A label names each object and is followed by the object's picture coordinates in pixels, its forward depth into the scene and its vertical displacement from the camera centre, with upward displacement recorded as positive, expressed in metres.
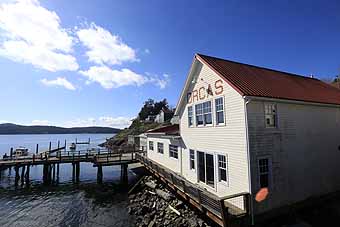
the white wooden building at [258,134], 11.65 -0.10
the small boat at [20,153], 50.21 -4.10
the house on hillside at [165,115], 77.88 +6.07
